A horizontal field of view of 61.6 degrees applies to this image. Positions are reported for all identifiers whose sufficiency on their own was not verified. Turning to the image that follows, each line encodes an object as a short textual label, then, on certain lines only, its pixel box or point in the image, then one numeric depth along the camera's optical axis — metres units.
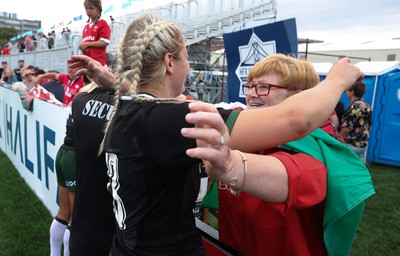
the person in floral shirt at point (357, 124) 5.35
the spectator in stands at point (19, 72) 14.68
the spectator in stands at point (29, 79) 7.84
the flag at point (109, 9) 22.25
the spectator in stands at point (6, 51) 24.02
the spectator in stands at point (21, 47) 24.82
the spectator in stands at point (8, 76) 12.43
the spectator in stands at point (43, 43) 19.44
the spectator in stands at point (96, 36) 4.33
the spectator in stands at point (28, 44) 22.71
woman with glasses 0.91
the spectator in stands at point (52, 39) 20.17
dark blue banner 3.41
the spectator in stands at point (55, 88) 6.31
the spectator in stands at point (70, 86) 4.45
